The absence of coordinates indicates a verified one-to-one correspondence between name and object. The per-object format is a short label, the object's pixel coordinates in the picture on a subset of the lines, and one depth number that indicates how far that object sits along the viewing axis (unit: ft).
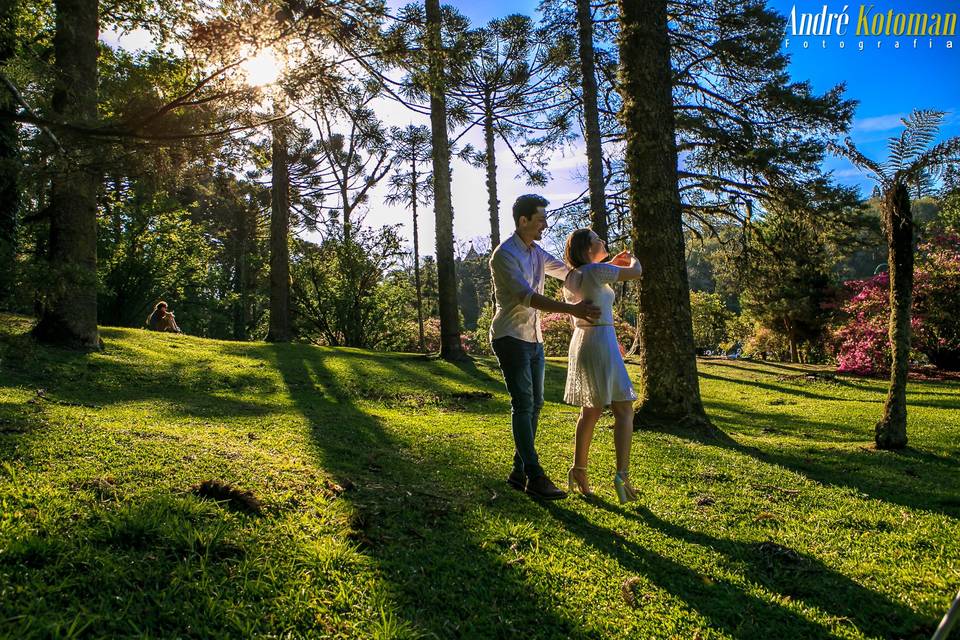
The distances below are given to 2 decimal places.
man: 11.16
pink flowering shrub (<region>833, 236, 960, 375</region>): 45.44
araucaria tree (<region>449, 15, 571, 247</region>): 48.64
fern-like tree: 16.51
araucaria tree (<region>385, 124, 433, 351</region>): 69.21
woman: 11.29
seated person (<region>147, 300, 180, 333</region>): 48.38
